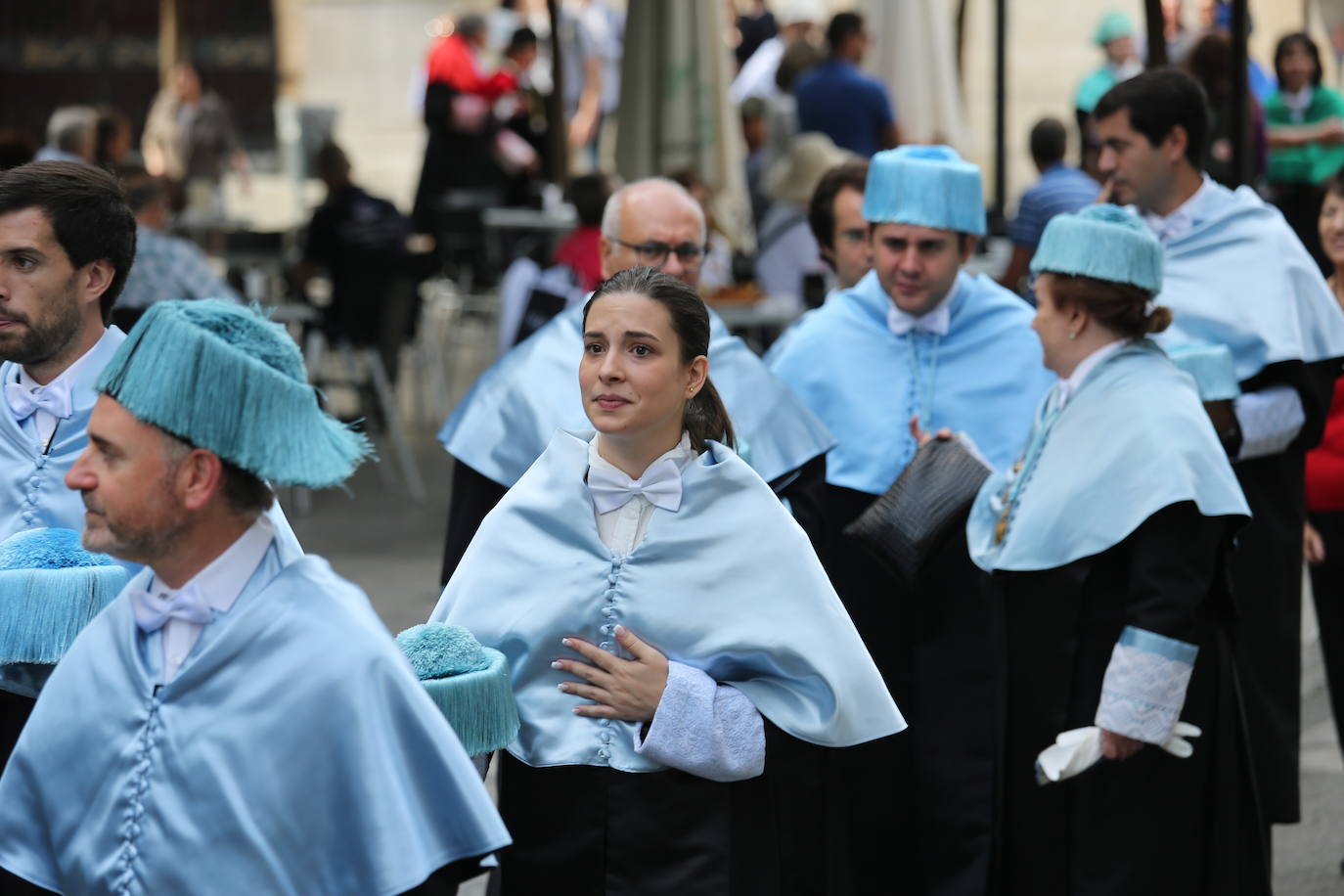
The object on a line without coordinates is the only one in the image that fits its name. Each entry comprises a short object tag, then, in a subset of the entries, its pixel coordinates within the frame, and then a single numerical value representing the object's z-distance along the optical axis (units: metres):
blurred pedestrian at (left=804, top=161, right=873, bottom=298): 12.55
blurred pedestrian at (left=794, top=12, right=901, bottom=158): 23.61
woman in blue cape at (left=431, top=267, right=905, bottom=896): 7.30
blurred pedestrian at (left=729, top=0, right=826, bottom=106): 29.70
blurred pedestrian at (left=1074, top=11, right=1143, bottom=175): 26.11
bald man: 9.80
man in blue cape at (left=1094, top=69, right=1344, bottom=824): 11.53
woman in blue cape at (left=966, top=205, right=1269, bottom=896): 9.12
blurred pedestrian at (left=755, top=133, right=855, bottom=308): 21.67
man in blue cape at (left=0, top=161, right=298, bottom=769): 7.84
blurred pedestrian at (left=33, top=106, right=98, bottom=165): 21.78
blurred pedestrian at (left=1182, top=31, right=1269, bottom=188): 19.05
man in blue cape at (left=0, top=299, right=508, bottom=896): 5.71
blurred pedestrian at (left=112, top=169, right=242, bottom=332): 16.75
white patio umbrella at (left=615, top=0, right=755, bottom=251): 22.42
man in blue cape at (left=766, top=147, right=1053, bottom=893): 10.70
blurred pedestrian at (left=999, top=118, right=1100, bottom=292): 17.53
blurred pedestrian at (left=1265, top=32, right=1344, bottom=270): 22.79
